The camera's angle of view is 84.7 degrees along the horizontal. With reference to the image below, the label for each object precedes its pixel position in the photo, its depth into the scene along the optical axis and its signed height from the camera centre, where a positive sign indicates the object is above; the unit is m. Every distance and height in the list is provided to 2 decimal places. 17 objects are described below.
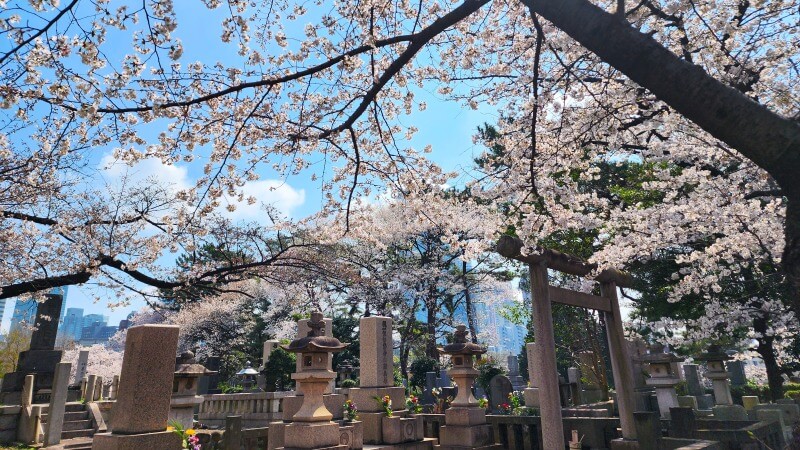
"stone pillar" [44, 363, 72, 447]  10.44 -0.73
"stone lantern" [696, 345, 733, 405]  12.02 -0.41
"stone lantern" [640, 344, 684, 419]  10.53 -0.45
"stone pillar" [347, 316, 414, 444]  9.27 -0.23
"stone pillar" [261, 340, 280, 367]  17.88 +0.83
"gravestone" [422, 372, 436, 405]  16.97 -0.91
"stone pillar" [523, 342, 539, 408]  11.38 -0.70
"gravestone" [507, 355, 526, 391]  18.20 -0.47
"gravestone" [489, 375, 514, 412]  13.41 -0.76
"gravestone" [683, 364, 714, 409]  13.56 -0.78
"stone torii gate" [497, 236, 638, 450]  6.55 +0.61
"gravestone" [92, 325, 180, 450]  4.75 -0.21
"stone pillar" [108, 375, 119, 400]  15.40 -0.46
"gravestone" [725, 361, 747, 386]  18.48 -0.61
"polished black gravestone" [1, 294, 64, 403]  13.58 +0.68
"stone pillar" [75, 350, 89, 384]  17.50 +0.37
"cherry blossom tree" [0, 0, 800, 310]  2.85 +3.15
